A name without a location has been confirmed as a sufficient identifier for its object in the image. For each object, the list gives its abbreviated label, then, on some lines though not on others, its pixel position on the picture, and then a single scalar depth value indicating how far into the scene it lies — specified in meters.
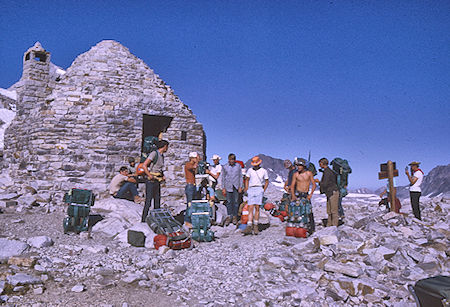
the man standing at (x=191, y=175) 7.19
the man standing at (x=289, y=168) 8.89
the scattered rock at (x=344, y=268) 4.34
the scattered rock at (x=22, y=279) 3.66
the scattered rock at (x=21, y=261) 4.22
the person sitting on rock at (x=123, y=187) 9.26
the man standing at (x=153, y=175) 6.93
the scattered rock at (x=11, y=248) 4.45
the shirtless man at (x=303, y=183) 7.03
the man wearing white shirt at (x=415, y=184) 7.96
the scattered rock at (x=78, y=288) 3.72
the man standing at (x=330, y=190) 7.31
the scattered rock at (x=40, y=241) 5.25
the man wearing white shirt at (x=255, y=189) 7.04
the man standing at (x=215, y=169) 8.54
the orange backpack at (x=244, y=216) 7.69
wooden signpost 8.95
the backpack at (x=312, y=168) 9.47
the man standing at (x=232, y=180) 7.70
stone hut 9.86
